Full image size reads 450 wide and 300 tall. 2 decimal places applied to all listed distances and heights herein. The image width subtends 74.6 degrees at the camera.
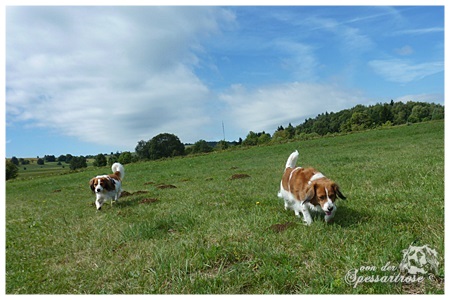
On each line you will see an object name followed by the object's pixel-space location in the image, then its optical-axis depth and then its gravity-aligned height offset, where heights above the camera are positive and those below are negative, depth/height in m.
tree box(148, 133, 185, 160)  84.94 +3.08
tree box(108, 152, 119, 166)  82.00 -0.70
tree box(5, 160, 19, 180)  77.50 -3.80
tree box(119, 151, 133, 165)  77.74 +0.16
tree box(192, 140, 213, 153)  81.18 +2.61
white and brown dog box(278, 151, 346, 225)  5.54 -0.76
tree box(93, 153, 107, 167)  81.48 -1.24
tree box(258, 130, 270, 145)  119.88 +8.14
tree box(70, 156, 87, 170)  73.26 -1.38
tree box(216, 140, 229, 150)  92.04 +3.68
